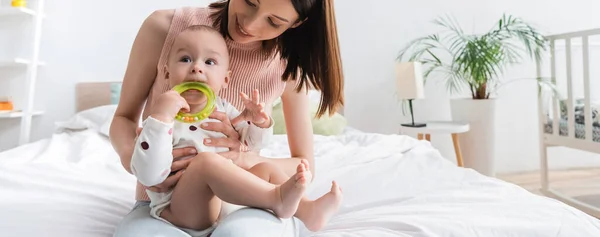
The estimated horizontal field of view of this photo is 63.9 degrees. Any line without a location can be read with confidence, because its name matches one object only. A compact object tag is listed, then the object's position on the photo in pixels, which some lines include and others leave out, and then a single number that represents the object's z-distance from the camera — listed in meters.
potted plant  2.82
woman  0.89
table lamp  2.77
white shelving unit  2.71
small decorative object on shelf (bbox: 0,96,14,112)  2.69
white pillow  2.49
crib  2.44
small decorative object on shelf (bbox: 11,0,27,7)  2.66
